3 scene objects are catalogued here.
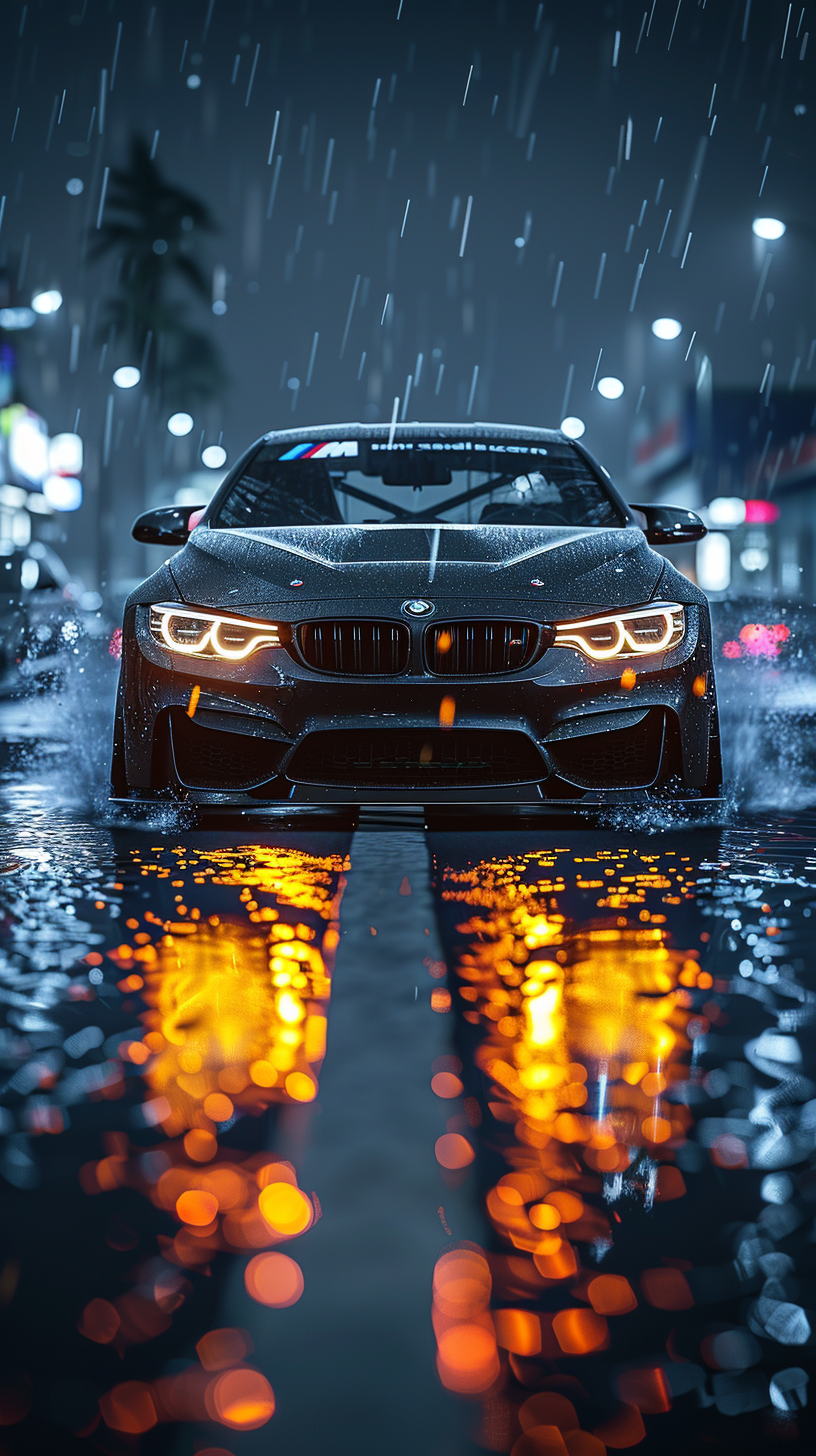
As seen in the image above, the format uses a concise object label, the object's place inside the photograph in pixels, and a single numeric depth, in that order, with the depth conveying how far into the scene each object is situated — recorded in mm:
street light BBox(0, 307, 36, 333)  64988
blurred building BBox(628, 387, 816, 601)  53438
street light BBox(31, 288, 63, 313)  47700
